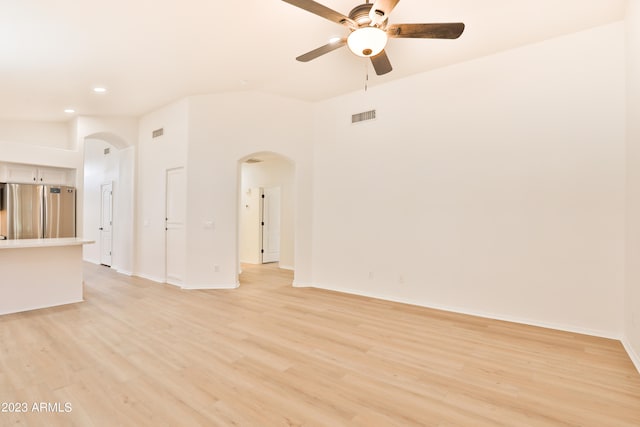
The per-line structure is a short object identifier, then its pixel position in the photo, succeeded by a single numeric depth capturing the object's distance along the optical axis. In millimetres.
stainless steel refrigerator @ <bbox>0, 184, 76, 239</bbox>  5902
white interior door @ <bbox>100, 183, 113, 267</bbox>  7945
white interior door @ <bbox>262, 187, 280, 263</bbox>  8875
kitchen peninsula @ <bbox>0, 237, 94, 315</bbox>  4133
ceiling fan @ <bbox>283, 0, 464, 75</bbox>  2479
